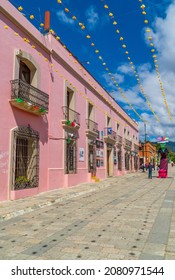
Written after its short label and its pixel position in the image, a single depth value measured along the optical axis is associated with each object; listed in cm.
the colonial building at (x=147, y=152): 5328
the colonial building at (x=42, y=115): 1005
